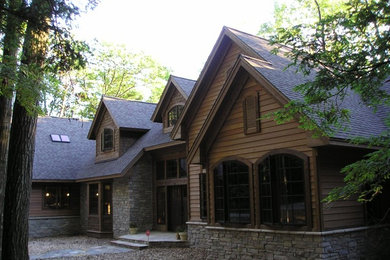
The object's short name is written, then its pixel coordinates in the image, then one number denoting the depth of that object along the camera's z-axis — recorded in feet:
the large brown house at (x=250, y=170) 30.55
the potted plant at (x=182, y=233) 48.71
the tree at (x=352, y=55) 18.57
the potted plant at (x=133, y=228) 57.52
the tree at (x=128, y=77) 120.16
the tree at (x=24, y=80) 25.54
